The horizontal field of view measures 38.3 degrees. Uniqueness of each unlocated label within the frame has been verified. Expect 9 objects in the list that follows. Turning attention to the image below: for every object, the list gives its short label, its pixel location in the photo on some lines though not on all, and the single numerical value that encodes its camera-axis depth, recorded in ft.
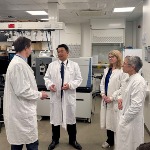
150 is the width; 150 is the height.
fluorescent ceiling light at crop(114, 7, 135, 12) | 18.03
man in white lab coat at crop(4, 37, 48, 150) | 6.74
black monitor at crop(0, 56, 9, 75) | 13.67
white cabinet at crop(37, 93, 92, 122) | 13.92
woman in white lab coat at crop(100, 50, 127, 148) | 9.39
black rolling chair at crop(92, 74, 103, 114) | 21.19
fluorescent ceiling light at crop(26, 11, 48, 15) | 19.87
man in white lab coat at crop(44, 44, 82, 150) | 9.80
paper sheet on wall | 15.70
